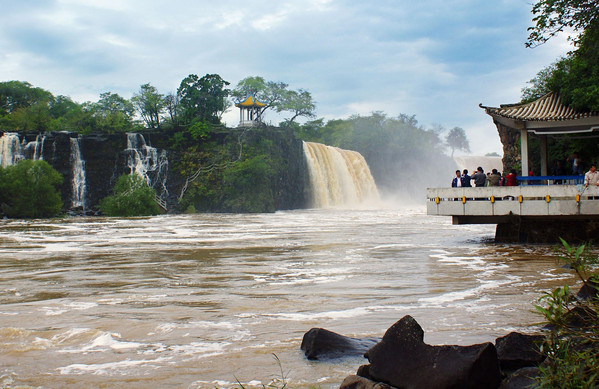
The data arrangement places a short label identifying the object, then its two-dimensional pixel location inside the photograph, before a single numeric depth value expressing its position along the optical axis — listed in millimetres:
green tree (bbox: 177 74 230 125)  59000
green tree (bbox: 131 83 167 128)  63938
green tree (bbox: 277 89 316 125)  80062
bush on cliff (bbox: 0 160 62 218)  35938
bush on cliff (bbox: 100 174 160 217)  39250
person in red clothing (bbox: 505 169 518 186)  17895
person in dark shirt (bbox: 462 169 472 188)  18817
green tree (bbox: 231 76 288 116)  76750
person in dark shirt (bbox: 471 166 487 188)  18672
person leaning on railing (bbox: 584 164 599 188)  15413
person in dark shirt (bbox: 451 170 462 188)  18455
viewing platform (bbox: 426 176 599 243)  15594
